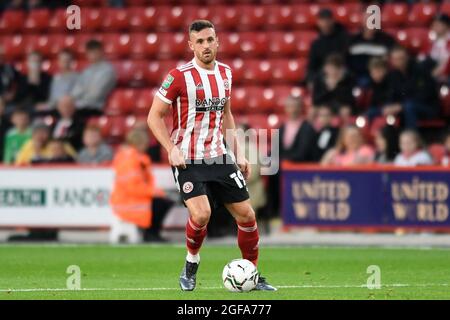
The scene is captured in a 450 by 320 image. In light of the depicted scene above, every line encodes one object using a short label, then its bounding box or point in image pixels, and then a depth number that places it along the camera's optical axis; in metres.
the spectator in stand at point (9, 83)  20.08
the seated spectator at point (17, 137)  18.08
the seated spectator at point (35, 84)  19.98
